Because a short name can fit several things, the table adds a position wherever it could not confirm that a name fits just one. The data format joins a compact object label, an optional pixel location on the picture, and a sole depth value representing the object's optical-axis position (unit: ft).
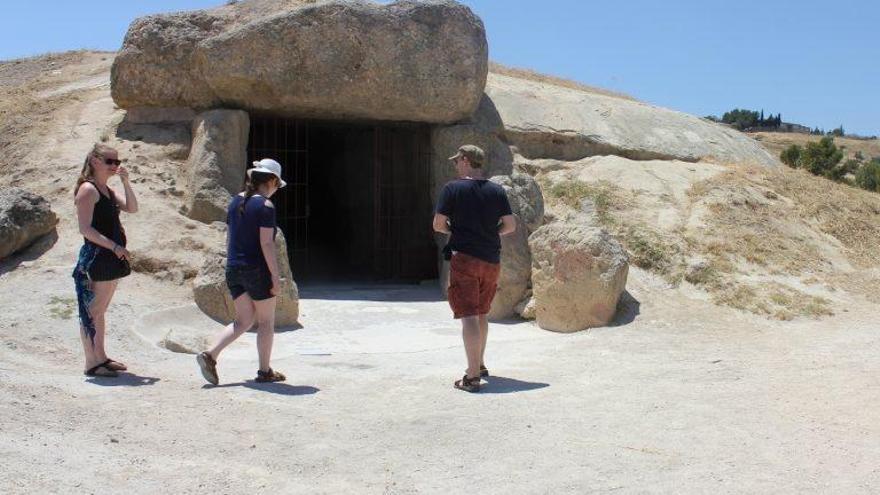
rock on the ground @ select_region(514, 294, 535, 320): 30.53
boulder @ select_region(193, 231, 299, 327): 28.43
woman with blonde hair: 19.40
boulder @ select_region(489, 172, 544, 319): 31.30
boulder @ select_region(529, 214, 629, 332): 28.60
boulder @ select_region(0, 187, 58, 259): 29.91
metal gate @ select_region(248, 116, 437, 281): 43.60
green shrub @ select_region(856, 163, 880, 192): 65.10
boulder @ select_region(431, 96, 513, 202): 39.86
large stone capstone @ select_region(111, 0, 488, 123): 37.06
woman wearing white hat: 19.30
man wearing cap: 20.06
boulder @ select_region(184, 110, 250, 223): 34.83
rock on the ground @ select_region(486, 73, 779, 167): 43.24
